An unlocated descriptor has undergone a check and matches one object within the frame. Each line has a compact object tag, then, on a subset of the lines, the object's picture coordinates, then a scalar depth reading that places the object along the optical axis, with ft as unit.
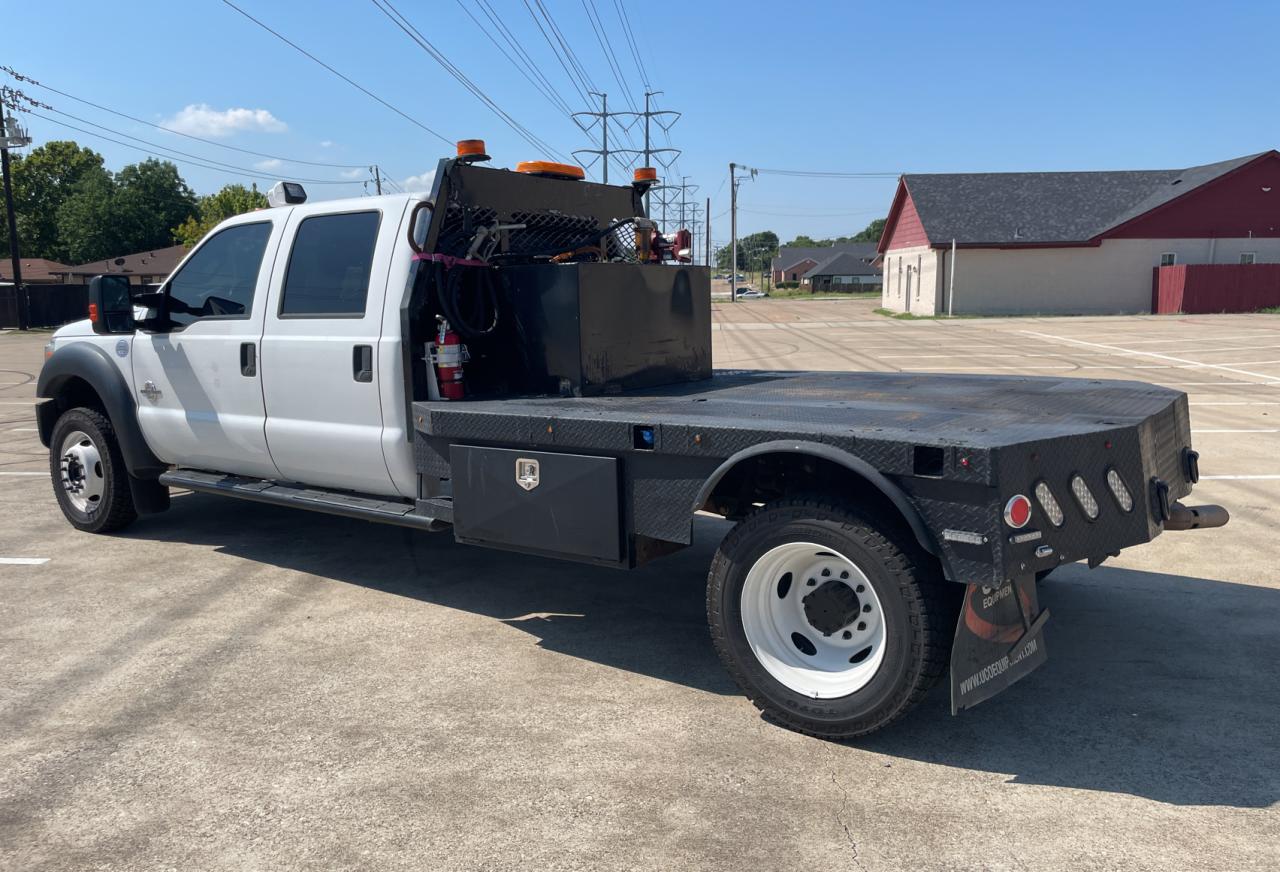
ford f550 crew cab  11.54
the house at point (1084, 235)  135.54
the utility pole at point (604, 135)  172.96
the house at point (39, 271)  247.70
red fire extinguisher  16.46
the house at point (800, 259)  412.57
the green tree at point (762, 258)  602.65
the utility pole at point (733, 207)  248.44
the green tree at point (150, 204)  280.51
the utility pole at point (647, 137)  196.48
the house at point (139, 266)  234.99
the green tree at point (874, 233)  627.83
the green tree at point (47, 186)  262.67
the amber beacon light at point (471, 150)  16.66
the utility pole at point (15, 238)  131.13
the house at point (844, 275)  357.41
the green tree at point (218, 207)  282.97
